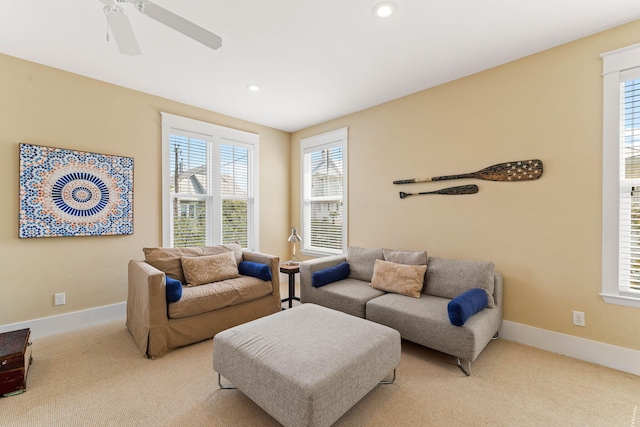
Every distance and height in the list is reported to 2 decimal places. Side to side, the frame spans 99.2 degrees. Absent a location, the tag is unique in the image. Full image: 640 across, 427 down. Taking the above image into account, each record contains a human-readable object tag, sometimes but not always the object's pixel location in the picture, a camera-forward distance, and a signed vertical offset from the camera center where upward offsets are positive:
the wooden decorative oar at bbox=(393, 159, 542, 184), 2.55 +0.39
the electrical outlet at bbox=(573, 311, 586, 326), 2.35 -0.93
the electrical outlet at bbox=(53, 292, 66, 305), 2.88 -0.91
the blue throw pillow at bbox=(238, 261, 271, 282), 3.24 -0.70
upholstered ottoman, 1.41 -0.88
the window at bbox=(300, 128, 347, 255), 4.24 +0.31
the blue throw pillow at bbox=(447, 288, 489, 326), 2.06 -0.75
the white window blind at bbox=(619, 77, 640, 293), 2.15 +0.19
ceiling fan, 1.50 +1.10
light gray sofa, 2.18 -0.88
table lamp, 4.01 -0.38
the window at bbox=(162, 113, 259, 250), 3.69 +0.42
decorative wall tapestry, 2.72 +0.22
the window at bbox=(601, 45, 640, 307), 2.16 +0.25
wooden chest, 1.86 -1.07
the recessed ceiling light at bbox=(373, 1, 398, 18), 1.93 +1.47
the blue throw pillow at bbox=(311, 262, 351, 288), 3.20 -0.76
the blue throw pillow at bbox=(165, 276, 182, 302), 2.50 -0.72
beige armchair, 2.42 -0.92
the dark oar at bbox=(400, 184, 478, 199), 2.92 +0.24
